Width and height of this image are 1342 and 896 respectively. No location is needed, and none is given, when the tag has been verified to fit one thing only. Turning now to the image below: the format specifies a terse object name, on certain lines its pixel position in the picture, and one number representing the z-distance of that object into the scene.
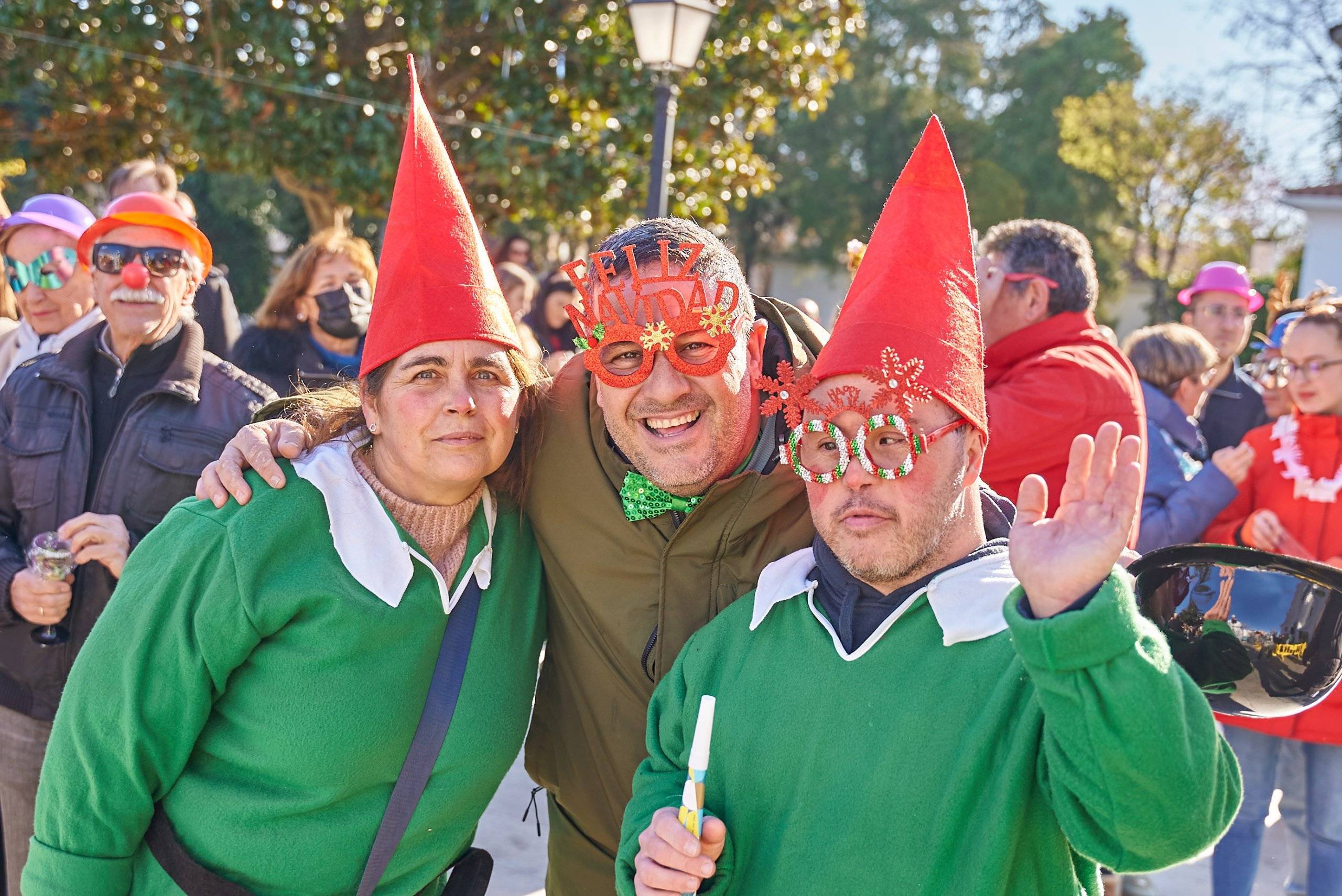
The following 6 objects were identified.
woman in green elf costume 2.13
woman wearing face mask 4.49
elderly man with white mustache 2.98
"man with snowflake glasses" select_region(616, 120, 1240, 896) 1.58
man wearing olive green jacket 2.42
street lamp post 6.57
